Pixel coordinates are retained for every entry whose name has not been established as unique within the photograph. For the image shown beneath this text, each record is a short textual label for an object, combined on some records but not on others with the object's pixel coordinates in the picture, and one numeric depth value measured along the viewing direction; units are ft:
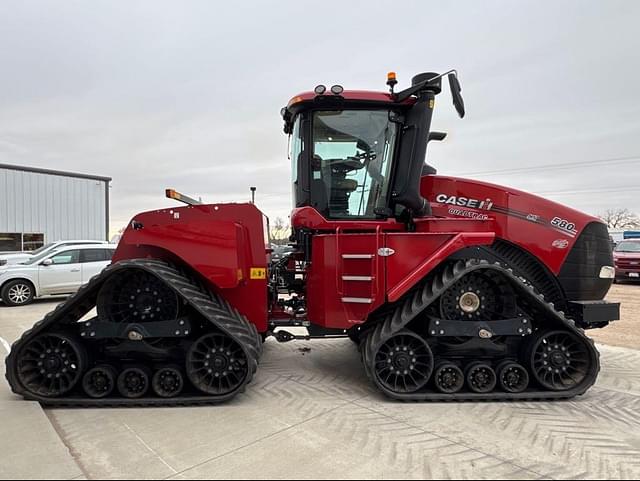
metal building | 66.23
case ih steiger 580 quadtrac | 12.11
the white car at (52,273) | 33.24
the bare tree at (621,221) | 213.25
